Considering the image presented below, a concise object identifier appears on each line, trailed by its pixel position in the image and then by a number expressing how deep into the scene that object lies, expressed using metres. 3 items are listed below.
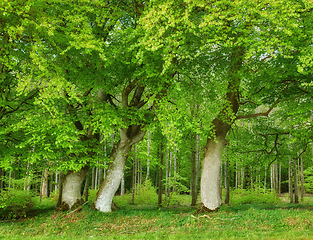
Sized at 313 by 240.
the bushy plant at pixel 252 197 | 21.82
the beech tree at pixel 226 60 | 7.47
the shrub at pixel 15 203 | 11.11
